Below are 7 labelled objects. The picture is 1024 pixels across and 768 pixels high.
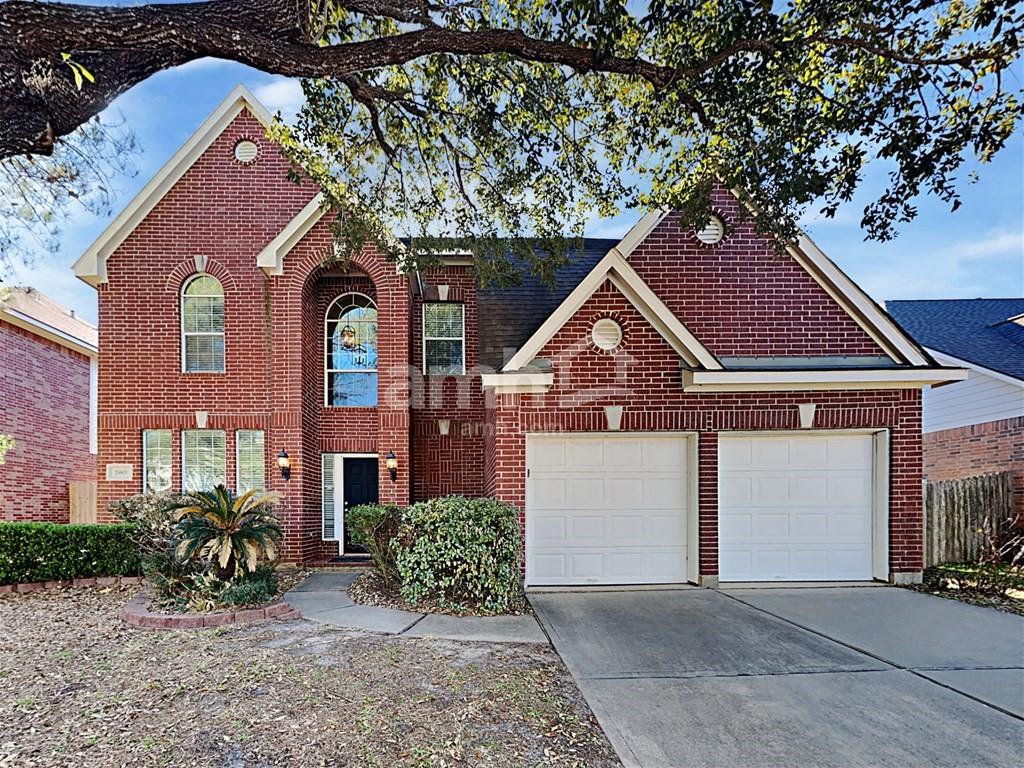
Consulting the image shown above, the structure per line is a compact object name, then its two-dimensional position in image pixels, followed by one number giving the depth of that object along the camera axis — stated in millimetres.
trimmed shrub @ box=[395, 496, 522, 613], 7375
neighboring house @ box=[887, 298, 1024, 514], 12742
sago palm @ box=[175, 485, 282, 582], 7348
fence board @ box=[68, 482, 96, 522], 15109
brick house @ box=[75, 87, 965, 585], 8617
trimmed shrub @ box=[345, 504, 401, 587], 8268
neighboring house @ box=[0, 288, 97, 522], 13672
